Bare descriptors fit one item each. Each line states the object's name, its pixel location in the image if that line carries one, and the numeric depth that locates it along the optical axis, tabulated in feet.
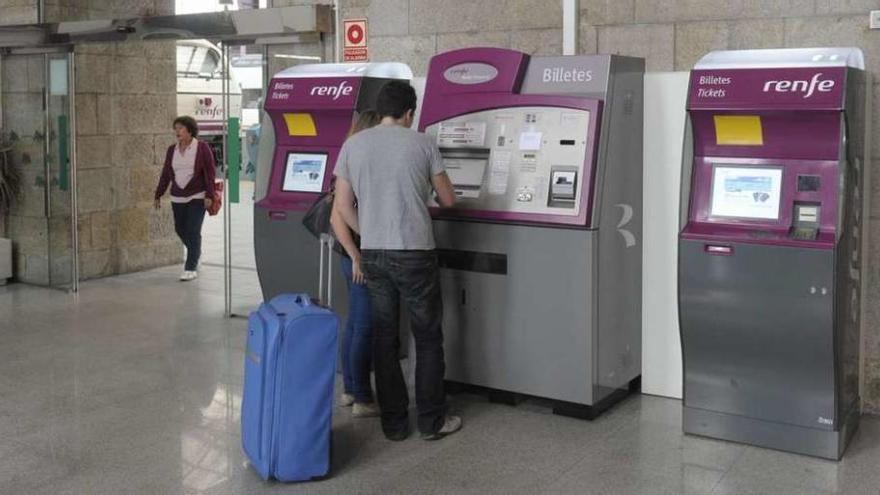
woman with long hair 14.55
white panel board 15.85
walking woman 26.78
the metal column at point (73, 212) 25.66
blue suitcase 12.37
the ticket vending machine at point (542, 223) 14.96
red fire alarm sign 20.80
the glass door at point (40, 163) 25.88
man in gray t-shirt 13.79
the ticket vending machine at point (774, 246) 13.21
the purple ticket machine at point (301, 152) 18.20
